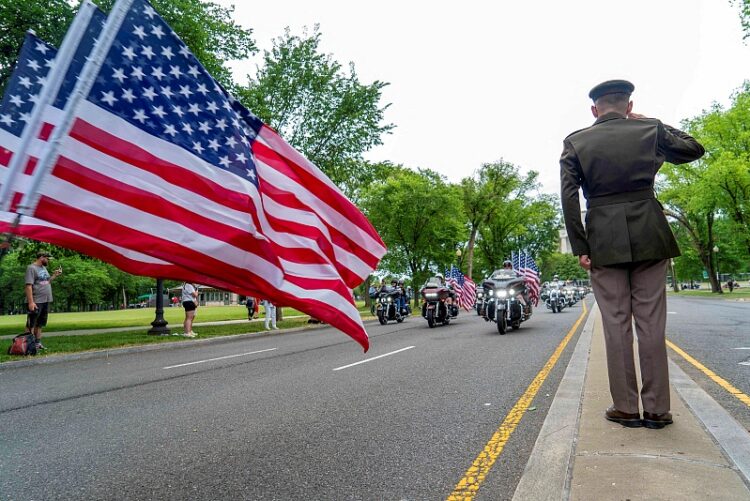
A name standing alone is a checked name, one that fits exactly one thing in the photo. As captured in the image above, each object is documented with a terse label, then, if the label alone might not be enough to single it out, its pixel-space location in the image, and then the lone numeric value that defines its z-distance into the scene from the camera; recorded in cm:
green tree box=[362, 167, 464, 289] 3400
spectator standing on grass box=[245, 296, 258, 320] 2815
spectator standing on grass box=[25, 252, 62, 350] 1066
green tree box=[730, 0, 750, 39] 2447
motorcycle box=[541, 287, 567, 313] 2358
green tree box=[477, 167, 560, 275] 5568
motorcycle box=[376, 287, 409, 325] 2000
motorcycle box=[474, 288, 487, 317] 2164
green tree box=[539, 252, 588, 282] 10381
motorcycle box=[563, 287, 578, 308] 2859
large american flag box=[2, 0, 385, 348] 214
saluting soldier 359
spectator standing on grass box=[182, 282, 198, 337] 1517
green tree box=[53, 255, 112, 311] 5706
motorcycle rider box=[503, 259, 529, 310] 1371
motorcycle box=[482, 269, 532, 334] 1305
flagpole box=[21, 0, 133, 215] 199
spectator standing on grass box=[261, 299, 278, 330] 1905
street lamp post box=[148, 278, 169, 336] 1628
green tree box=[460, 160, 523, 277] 5028
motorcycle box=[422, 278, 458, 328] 1670
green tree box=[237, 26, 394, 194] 2225
